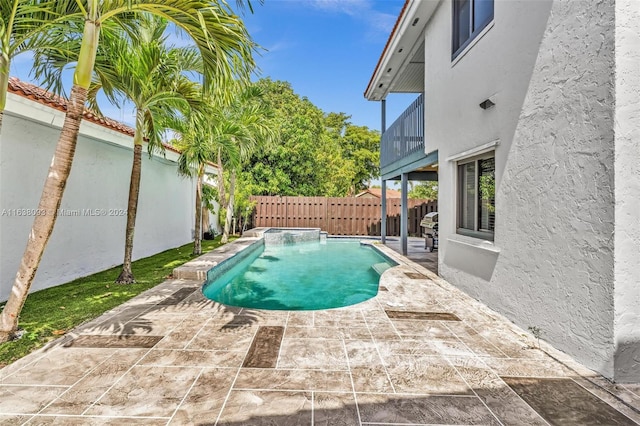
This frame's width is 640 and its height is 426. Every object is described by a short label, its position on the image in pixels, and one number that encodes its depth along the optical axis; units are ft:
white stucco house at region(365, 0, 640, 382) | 9.48
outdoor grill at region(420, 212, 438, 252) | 36.83
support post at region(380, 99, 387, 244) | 42.14
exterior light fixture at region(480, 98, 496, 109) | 16.12
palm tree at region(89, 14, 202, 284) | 18.31
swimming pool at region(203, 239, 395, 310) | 21.74
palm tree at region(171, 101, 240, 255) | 24.33
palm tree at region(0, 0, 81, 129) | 11.91
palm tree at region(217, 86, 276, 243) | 39.24
